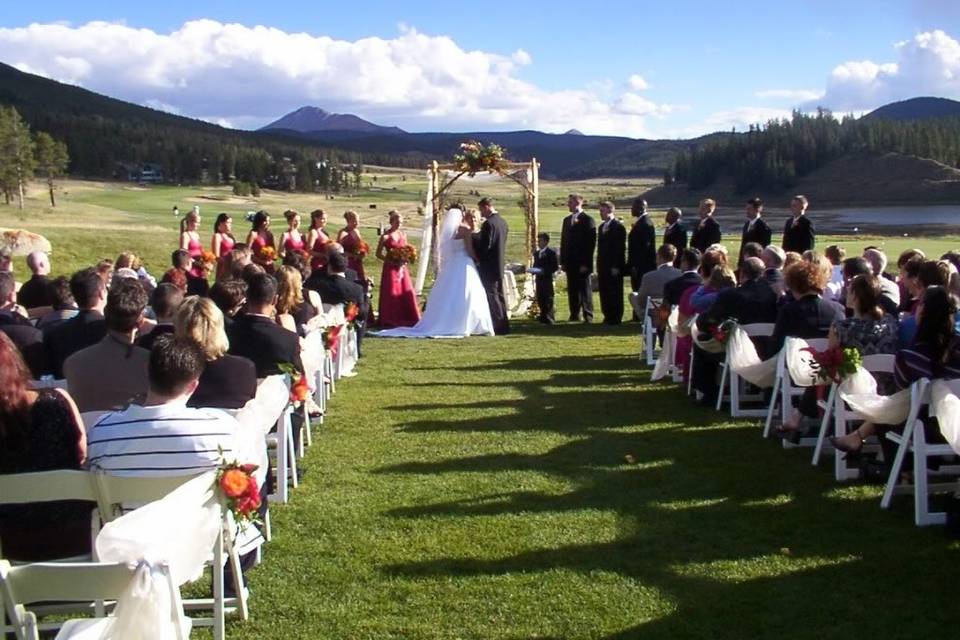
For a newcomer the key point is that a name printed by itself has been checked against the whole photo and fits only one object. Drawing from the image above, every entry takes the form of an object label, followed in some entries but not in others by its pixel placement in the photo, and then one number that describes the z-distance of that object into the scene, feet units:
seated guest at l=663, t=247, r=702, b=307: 36.88
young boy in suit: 56.65
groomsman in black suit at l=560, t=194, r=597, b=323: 56.54
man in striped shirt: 14.73
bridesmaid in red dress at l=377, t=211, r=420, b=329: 54.13
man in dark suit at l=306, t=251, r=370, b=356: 39.68
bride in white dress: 52.54
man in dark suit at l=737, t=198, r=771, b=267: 48.16
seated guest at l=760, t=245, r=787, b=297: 31.37
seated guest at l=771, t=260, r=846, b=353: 27.09
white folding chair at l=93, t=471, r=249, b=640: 13.70
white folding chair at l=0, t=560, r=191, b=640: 10.75
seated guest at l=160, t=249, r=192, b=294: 30.58
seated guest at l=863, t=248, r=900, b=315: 28.07
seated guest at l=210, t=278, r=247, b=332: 24.70
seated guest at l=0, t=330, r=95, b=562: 14.21
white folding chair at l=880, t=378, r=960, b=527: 20.43
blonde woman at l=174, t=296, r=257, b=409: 19.01
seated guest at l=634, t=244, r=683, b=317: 42.29
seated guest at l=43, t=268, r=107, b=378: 22.70
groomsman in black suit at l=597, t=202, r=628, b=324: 55.72
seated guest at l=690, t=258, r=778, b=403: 30.73
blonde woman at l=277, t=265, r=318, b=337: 26.98
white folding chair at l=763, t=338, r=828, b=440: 27.40
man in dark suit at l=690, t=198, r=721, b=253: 50.16
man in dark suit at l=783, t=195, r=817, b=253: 46.44
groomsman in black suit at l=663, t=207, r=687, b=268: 52.45
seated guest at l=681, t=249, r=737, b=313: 32.76
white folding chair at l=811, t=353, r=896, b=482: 23.58
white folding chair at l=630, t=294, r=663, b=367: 40.80
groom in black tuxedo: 52.95
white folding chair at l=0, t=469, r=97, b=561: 13.30
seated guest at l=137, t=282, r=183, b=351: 23.39
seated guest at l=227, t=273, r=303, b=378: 23.22
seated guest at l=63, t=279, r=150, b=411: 19.17
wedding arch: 62.28
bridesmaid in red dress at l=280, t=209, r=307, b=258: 46.44
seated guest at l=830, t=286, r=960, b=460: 20.94
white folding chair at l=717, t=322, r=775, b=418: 30.17
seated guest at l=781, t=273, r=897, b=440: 24.22
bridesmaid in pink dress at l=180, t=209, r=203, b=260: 43.45
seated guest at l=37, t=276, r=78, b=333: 26.12
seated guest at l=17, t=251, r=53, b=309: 31.07
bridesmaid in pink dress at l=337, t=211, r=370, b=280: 50.55
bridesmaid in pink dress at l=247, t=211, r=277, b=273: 44.60
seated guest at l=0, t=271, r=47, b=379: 22.81
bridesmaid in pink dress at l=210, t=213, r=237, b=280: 43.68
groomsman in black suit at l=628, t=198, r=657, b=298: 54.60
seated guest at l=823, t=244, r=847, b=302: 36.26
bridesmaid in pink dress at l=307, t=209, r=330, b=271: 47.60
